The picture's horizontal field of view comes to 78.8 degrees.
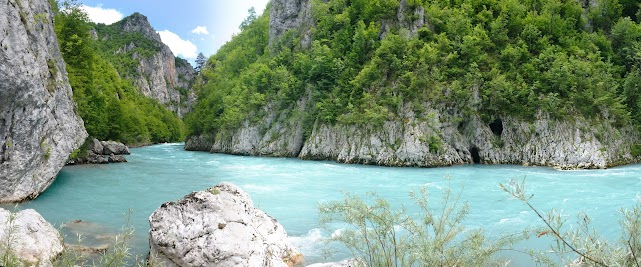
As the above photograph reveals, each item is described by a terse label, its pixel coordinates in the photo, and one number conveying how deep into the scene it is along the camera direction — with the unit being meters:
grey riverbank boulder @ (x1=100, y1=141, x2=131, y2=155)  35.48
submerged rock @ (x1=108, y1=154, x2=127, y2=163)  31.16
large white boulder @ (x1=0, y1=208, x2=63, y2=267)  7.20
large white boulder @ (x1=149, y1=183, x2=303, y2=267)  7.51
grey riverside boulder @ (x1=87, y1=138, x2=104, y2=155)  33.44
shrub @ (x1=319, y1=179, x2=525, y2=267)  4.57
